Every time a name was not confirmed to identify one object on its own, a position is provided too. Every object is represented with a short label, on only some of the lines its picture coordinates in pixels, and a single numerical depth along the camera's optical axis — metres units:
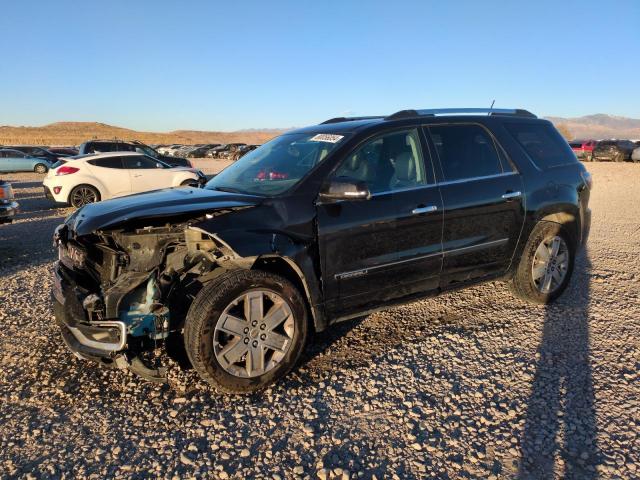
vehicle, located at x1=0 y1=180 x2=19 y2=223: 8.51
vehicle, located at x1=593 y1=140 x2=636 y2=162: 35.34
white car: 12.17
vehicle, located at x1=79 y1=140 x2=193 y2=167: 18.12
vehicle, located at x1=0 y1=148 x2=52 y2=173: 27.68
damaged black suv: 3.19
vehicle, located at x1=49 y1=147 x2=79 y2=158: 34.03
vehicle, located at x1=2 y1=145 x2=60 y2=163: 29.33
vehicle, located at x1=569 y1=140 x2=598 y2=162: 38.71
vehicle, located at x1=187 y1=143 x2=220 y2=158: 52.72
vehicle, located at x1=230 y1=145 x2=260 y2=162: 45.14
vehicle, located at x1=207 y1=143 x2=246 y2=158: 50.17
